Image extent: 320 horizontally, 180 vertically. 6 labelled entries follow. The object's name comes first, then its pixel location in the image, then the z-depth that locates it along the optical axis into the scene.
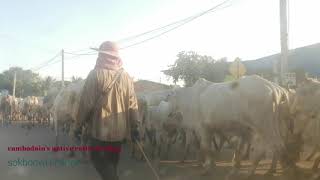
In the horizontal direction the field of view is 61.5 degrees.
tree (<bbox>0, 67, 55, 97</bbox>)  39.89
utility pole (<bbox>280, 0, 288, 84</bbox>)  6.94
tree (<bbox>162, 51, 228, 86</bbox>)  17.13
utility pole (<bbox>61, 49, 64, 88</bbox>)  18.19
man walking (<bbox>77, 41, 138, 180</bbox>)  3.43
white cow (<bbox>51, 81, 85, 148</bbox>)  8.24
